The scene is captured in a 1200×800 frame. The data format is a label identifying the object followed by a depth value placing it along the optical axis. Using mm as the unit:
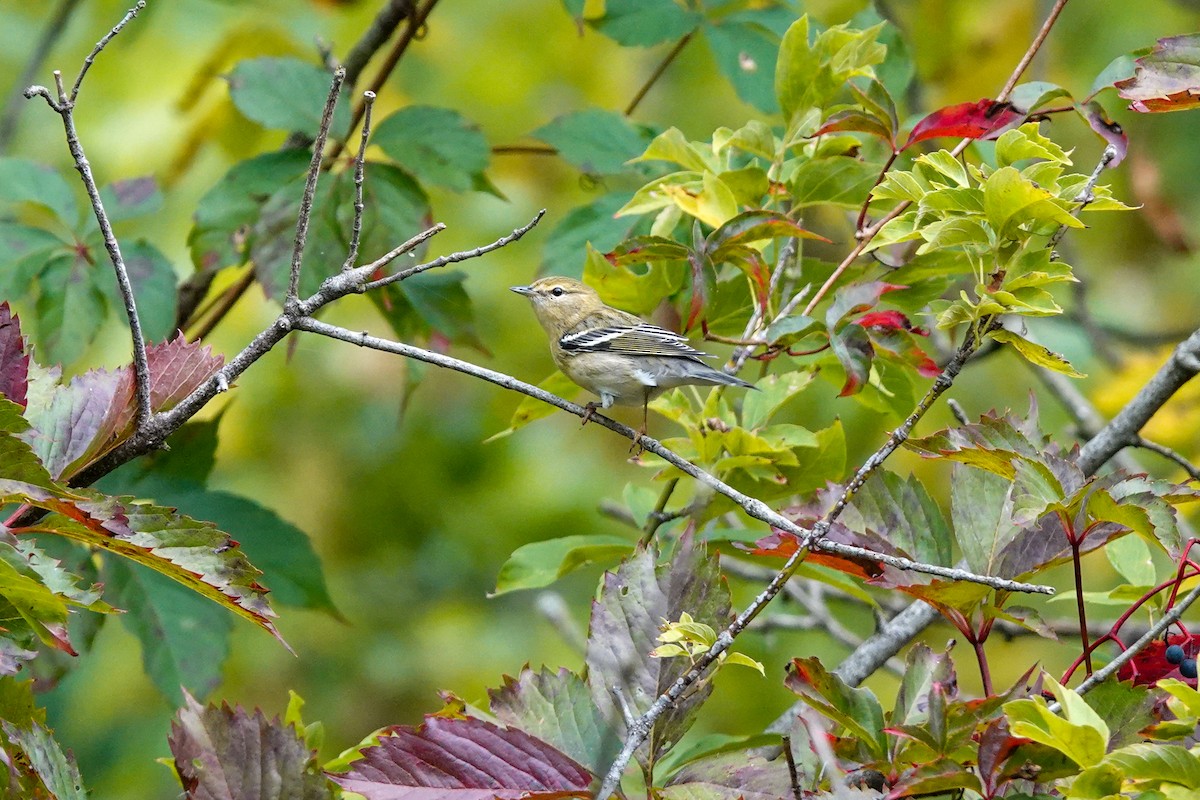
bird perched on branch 6617
